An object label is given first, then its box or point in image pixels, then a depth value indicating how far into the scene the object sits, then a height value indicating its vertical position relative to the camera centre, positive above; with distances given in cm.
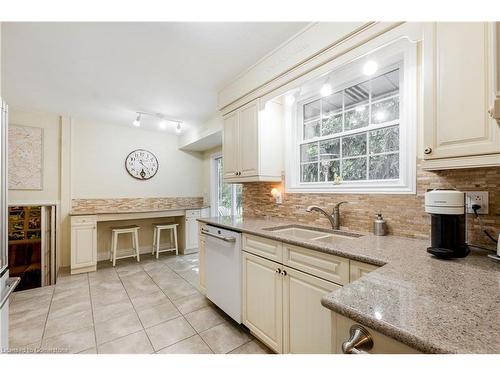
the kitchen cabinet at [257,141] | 235 +52
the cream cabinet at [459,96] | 97 +44
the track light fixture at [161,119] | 354 +120
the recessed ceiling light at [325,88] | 177 +81
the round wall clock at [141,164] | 437 +48
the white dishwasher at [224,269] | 197 -79
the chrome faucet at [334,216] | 190 -25
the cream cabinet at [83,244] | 334 -87
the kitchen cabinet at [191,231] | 448 -89
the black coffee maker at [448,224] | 105 -18
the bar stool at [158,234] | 424 -93
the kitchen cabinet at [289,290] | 129 -73
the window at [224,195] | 452 -16
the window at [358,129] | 158 +53
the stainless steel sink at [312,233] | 176 -40
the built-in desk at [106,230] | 336 -76
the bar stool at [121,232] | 375 -83
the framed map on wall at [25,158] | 336 +48
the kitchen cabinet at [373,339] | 58 -44
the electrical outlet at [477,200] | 120 -7
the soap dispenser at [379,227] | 159 -29
